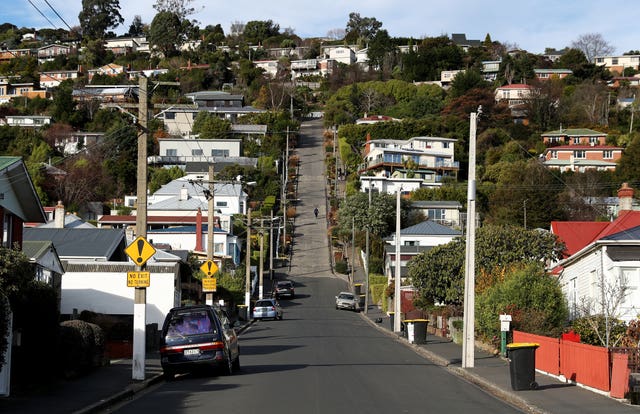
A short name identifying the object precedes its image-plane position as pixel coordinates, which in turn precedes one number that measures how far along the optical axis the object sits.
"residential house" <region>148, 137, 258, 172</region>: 126.96
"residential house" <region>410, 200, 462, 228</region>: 104.31
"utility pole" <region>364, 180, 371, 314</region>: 73.12
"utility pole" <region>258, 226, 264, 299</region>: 71.93
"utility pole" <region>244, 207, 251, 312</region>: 62.72
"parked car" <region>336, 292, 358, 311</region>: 73.38
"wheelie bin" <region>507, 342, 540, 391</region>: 21.55
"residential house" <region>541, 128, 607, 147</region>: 123.88
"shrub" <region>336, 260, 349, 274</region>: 93.62
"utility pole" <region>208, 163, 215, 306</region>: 42.34
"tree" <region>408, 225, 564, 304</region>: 53.34
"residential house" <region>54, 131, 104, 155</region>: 131.38
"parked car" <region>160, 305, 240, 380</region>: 24.94
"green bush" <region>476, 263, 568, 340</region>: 33.78
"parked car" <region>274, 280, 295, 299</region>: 78.69
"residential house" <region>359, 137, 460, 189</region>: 118.38
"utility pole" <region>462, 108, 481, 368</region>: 28.39
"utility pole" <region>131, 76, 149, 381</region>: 23.94
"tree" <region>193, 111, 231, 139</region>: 135.88
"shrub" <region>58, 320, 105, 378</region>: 23.39
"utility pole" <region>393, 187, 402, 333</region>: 49.26
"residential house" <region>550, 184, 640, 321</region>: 33.19
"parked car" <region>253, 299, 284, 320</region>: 62.53
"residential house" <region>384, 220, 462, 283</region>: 89.93
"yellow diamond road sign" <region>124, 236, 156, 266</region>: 24.75
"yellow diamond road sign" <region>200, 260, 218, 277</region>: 41.47
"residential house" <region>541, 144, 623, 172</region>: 115.25
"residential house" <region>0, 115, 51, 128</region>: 142.41
